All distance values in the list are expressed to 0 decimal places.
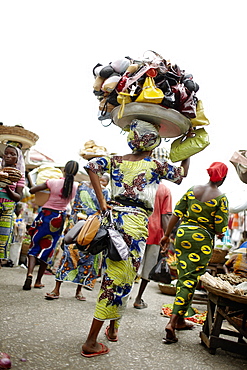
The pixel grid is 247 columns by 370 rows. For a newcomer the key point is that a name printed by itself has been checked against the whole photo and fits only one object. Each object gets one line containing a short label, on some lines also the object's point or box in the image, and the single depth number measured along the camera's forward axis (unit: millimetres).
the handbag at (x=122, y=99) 3117
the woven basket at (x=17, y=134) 6302
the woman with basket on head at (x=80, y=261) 4879
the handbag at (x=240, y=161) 4090
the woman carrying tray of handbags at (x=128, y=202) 2783
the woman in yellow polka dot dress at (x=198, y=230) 3666
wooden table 3111
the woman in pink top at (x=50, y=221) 5363
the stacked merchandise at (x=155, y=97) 3104
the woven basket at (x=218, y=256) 7109
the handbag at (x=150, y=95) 3010
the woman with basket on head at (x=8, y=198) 5352
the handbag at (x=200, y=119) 3330
